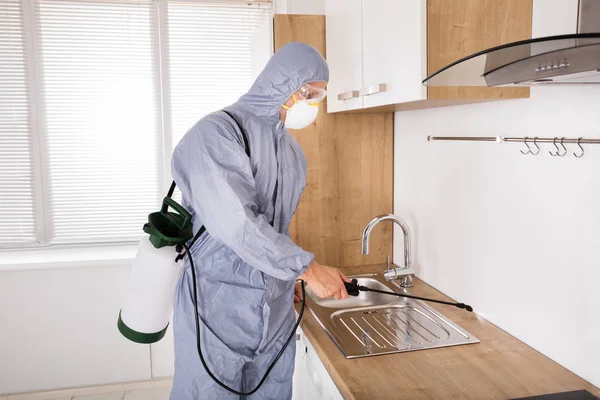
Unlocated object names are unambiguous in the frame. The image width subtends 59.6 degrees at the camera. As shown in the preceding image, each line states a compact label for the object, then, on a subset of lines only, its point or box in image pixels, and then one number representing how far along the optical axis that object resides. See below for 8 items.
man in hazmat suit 1.35
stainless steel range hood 0.73
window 2.83
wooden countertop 1.21
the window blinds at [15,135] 2.80
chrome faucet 1.97
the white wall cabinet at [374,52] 1.37
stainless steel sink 1.50
